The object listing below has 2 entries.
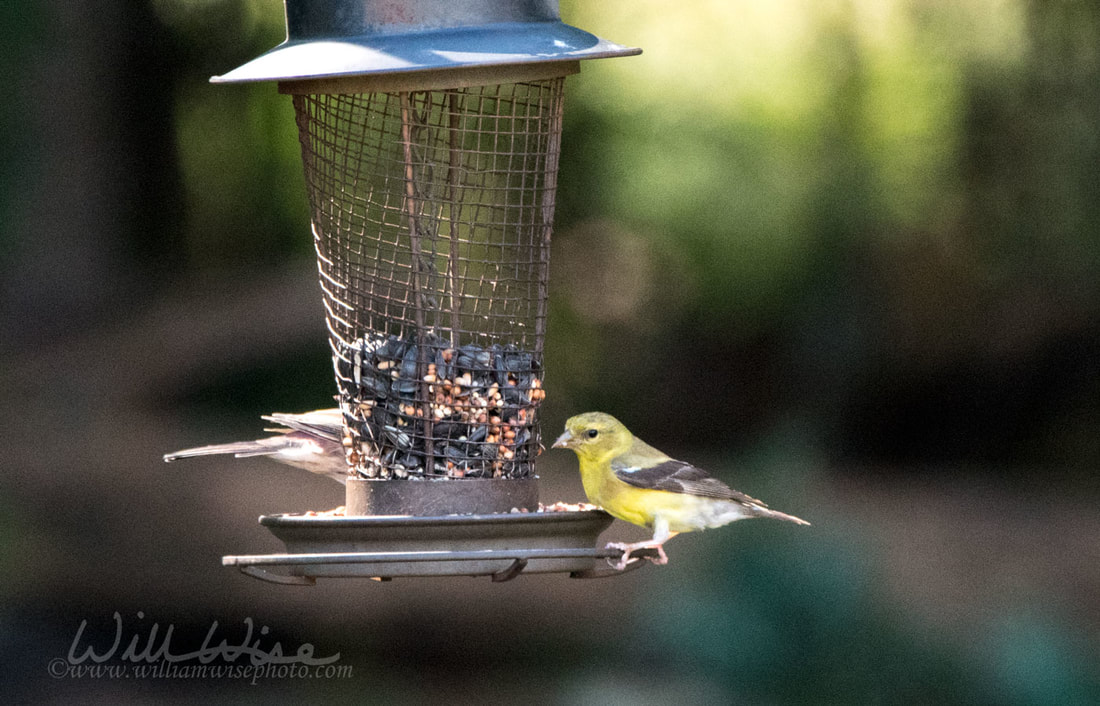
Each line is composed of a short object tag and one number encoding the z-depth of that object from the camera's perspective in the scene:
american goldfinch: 8.84
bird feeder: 6.84
